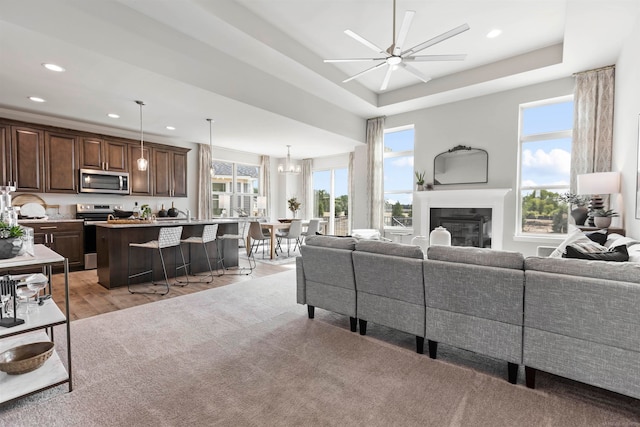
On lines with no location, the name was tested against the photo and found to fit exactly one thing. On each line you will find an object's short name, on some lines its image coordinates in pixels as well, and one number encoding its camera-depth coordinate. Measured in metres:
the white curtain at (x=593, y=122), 4.29
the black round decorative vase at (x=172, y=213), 6.76
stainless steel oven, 5.38
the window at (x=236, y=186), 8.16
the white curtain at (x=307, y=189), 9.49
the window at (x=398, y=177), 6.68
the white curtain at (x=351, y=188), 8.32
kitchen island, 4.11
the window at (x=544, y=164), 4.91
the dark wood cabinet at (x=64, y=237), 4.81
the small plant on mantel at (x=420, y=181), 6.07
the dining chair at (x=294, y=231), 6.66
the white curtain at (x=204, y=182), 7.43
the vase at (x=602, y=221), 3.56
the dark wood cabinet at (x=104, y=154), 5.57
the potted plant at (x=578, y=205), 3.89
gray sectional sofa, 1.61
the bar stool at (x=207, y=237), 4.54
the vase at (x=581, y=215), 3.89
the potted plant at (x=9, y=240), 1.67
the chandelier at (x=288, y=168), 7.64
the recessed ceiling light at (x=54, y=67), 3.22
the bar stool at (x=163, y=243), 4.04
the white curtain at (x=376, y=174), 6.73
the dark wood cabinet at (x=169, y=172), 6.55
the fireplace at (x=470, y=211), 5.28
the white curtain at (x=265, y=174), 8.99
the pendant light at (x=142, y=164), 4.81
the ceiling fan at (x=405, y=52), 2.76
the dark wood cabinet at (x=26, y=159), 4.78
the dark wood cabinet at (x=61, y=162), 5.14
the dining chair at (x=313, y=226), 7.05
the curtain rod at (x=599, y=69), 4.27
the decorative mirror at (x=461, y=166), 5.50
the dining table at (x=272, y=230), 6.47
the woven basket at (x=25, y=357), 1.74
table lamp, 3.57
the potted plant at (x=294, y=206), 8.27
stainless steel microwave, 5.56
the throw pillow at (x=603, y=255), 1.94
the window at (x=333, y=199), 8.84
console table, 1.63
